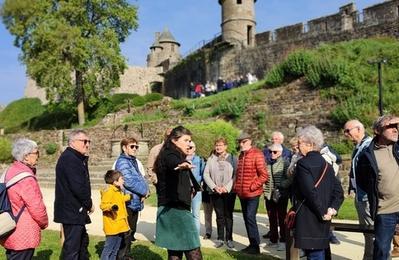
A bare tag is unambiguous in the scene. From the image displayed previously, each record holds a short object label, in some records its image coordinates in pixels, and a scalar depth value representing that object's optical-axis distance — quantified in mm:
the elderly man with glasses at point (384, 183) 4480
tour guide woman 4441
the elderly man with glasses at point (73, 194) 5082
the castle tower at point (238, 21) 32625
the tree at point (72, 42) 27562
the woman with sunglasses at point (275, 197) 7020
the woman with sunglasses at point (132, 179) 6320
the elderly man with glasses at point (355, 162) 5551
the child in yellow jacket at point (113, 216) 5641
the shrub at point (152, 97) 31944
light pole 15175
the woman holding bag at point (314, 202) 4277
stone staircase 17058
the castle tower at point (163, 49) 57156
